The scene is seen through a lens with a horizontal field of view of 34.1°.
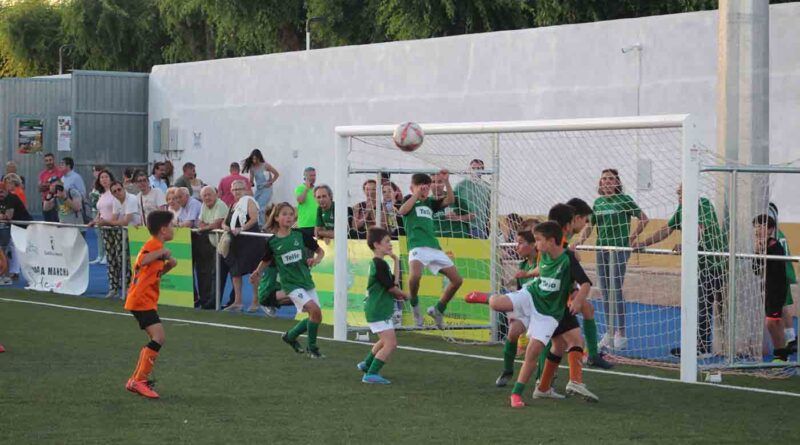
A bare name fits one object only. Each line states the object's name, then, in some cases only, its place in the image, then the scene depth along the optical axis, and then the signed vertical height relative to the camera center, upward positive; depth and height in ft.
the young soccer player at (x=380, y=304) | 38.45 -2.56
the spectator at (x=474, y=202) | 51.60 +0.70
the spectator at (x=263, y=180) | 87.40 +2.56
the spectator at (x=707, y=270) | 43.60 -1.63
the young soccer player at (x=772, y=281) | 44.19 -2.04
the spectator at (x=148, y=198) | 67.26 +0.97
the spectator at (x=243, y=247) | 60.85 -1.37
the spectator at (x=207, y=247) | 62.08 -1.43
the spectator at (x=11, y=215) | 73.61 +0.05
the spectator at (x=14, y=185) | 75.00 +1.77
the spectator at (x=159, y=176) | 80.28 +2.52
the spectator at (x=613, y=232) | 47.55 -0.43
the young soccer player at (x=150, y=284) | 35.53 -1.87
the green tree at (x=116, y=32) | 168.86 +24.17
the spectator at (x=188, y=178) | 79.82 +2.41
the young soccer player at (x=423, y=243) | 49.83 -0.93
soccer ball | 46.34 +2.92
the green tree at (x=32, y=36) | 191.52 +26.55
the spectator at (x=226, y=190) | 83.18 +1.77
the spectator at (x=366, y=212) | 54.85 +0.27
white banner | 67.62 -2.19
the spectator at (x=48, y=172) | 89.71 +3.12
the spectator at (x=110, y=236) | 66.49 -0.99
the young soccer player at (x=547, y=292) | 34.37 -1.92
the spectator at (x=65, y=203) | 84.07 +0.87
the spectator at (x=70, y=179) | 88.17 +2.53
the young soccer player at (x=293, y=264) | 43.39 -1.54
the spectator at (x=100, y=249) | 70.27 -1.85
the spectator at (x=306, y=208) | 63.41 +0.49
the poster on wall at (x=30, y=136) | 112.16 +6.92
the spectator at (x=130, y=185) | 83.25 +2.02
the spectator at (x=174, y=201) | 64.39 +0.79
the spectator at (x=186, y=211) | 64.13 +0.30
